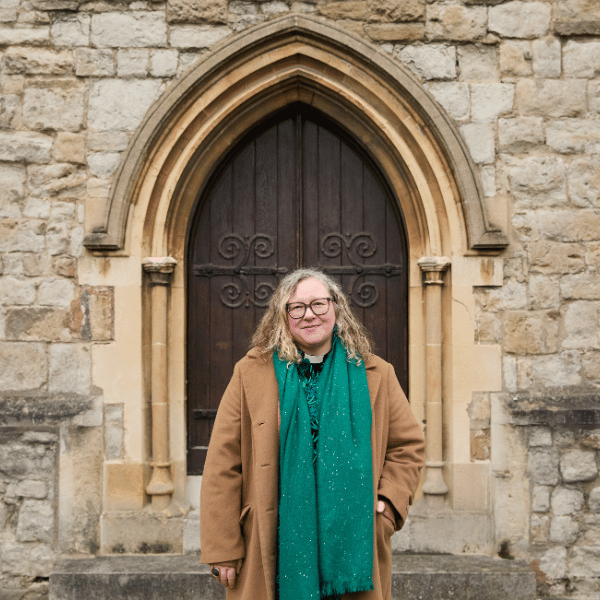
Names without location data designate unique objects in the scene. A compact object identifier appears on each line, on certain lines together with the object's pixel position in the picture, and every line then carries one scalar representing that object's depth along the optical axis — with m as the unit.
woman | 1.92
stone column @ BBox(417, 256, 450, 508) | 3.62
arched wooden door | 3.88
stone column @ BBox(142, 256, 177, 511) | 3.60
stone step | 3.31
